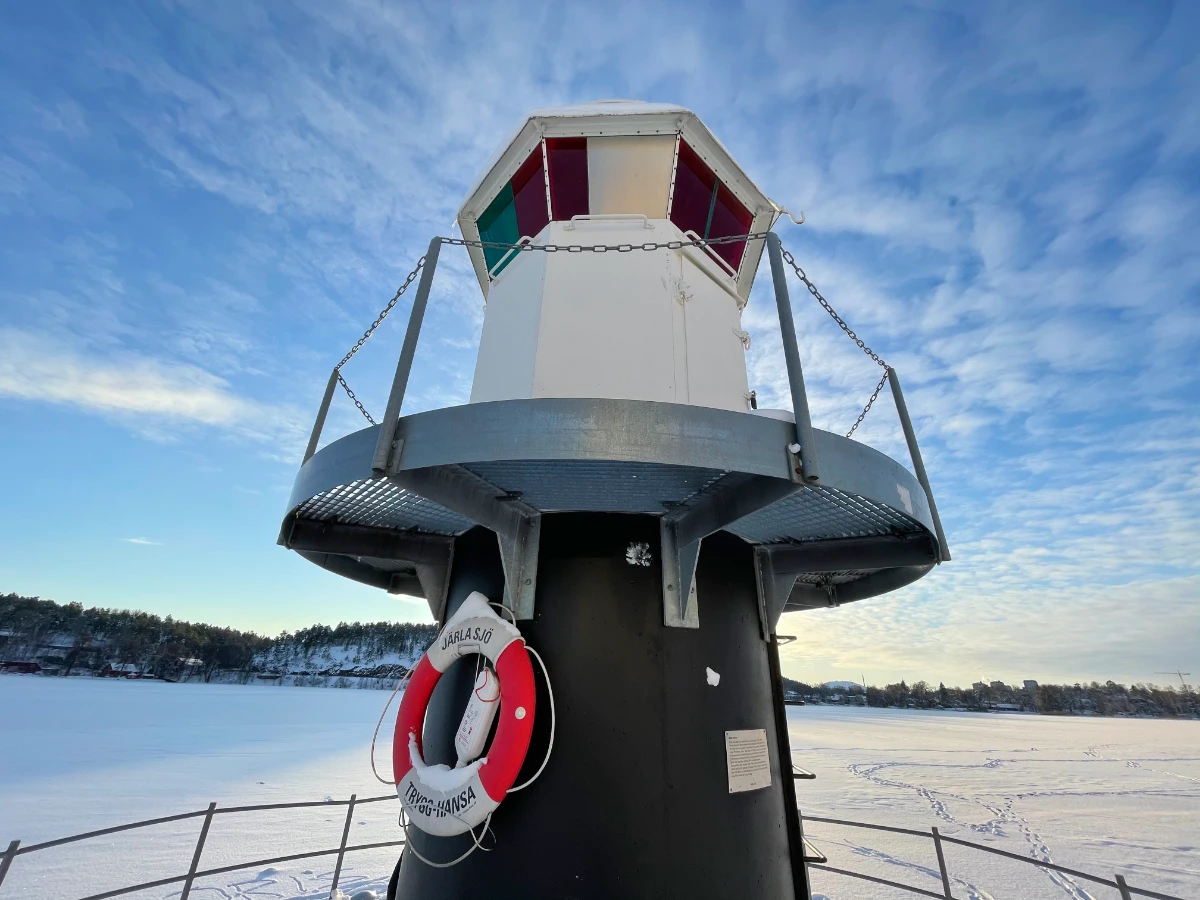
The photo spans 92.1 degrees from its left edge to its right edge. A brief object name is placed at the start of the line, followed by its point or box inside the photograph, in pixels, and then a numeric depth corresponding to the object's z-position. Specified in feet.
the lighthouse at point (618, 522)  7.78
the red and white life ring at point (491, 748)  8.30
